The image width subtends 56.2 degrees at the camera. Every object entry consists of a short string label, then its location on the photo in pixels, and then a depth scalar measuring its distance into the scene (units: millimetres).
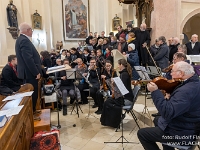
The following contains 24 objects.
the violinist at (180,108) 1732
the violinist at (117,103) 3281
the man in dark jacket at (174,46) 4964
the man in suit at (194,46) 5129
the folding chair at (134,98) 2980
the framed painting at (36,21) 10047
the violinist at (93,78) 4625
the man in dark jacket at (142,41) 5430
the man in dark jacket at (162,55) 4594
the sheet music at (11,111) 1406
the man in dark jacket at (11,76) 4137
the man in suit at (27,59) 2740
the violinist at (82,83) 4859
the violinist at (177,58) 3015
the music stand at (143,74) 3352
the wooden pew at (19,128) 1160
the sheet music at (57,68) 3049
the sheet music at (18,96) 1949
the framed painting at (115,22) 11109
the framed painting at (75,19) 11516
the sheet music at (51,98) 4429
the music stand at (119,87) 2781
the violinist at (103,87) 4237
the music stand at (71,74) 4160
